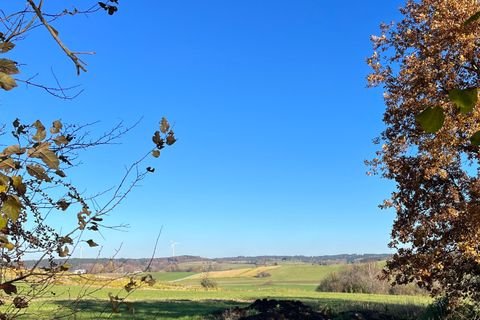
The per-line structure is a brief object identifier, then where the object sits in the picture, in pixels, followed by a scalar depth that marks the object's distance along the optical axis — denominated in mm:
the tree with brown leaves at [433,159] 11227
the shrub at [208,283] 43316
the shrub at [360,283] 33156
